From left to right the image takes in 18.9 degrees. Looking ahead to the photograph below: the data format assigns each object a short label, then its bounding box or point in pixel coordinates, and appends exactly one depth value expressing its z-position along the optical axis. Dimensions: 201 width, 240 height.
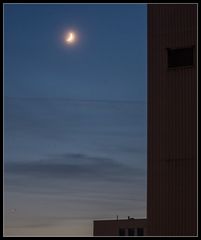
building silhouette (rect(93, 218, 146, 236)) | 74.76
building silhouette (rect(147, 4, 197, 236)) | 28.72
